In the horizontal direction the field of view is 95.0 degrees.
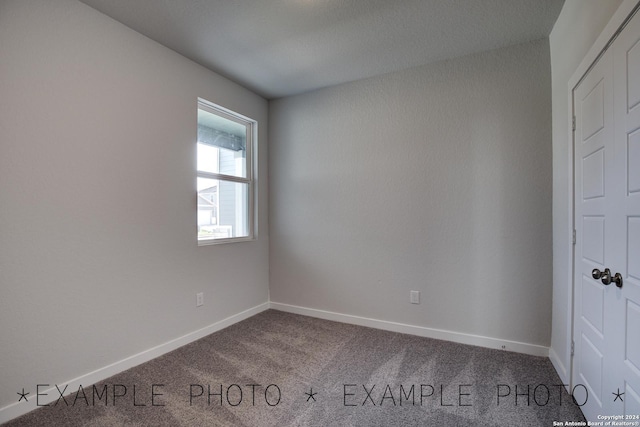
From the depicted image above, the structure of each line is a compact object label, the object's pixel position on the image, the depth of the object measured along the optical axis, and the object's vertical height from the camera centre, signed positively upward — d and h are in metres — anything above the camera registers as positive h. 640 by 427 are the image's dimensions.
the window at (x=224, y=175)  2.89 +0.38
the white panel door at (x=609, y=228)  1.20 -0.08
